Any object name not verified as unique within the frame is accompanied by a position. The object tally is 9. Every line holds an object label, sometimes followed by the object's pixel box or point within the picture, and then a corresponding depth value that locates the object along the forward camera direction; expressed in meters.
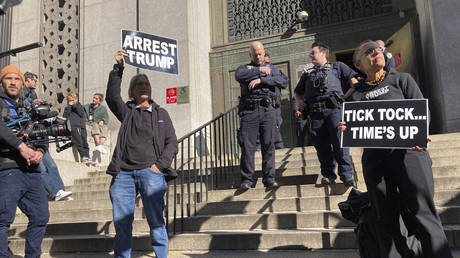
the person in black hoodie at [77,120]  8.33
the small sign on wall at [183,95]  9.85
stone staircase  4.01
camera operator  3.28
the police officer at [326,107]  4.84
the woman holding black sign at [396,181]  2.71
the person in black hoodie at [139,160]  3.50
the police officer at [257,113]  5.21
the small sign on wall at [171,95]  10.00
